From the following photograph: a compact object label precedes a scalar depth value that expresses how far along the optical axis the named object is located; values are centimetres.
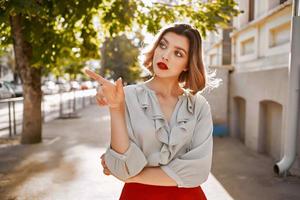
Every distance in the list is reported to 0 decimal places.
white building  716
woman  180
